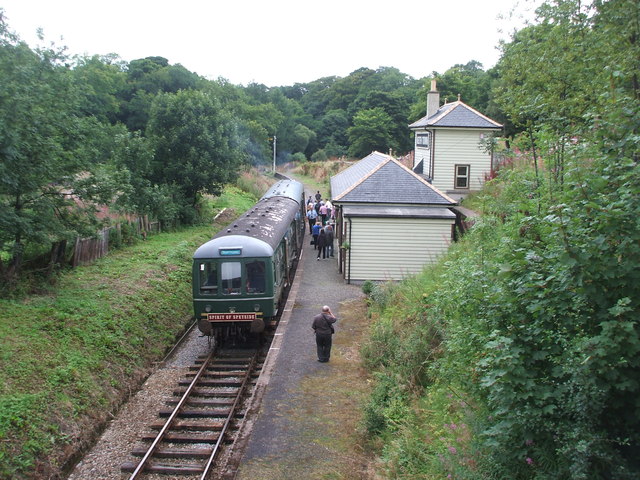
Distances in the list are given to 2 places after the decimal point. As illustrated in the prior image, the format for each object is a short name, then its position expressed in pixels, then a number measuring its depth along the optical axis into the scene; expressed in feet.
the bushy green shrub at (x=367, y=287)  52.02
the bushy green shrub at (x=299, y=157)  215.92
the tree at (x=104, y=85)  129.88
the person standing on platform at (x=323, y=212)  82.90
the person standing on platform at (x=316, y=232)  71.29
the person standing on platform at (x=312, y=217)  84.46
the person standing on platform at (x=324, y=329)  36.19
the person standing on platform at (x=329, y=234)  67.72
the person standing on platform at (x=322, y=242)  67.99
